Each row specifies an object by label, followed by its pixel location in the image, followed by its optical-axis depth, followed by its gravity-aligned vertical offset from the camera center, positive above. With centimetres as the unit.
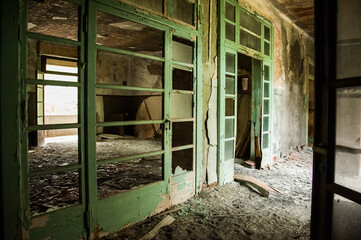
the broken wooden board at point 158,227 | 229 -125
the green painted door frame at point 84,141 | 170 -25
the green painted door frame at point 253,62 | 365 +107
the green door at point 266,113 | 494 +4
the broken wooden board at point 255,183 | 349 -116
